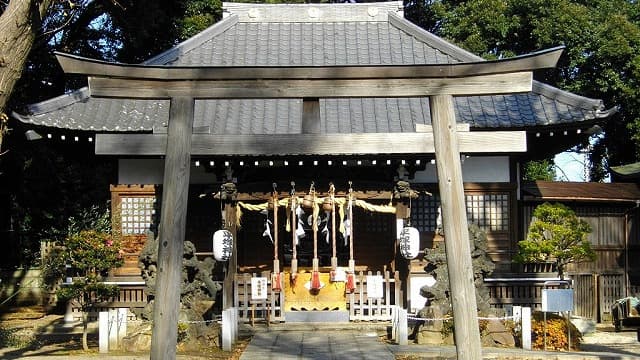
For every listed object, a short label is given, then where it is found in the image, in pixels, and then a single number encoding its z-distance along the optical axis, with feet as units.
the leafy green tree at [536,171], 110.93
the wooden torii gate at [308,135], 27.14
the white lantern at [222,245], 52.90
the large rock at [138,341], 46.55
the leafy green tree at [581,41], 86.02
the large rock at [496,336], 47.34
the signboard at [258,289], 53.24
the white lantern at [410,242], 53.26
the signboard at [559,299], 44.50
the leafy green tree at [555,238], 53.36
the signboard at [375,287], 53.72
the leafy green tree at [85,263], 48.47
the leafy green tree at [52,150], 82.94
